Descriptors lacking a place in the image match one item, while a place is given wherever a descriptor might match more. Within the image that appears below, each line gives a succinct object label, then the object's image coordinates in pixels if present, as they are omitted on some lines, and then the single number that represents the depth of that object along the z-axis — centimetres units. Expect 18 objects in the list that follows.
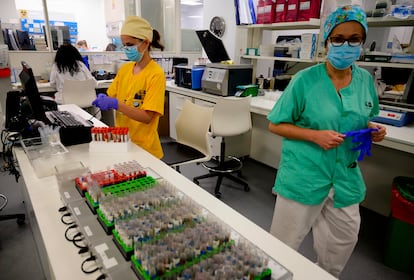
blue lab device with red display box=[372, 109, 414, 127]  210
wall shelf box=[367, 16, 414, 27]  209
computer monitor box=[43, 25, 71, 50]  411
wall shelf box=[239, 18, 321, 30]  259
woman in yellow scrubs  161
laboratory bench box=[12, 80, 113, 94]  360
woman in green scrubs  116
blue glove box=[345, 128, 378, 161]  117
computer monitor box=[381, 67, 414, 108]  211
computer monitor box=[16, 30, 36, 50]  411
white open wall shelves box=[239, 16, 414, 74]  213
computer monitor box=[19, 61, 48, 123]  145
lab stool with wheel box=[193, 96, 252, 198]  255
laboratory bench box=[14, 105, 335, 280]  80
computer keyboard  165
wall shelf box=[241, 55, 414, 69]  204
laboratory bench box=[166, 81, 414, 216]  198
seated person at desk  349
